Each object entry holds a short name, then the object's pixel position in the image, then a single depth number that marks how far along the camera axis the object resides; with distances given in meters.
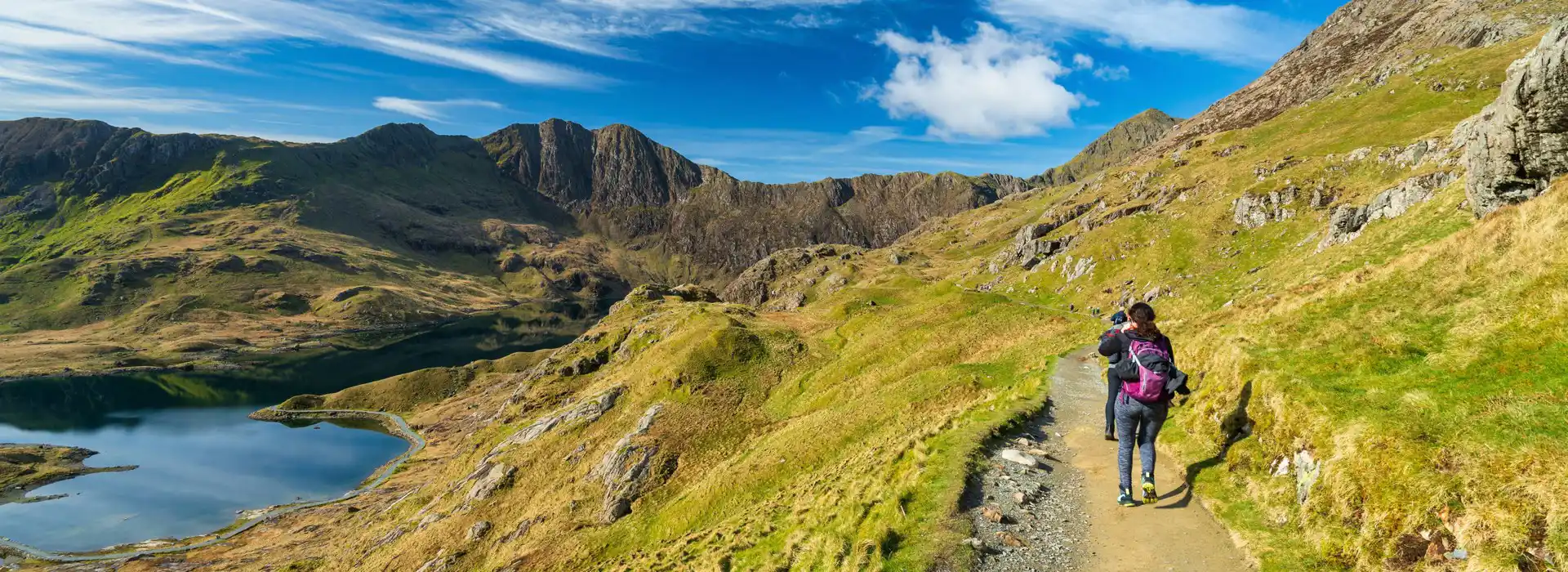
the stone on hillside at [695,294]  155.12
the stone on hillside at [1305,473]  12.11
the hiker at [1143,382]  13.16
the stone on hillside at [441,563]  45.22
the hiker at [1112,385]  14.41
